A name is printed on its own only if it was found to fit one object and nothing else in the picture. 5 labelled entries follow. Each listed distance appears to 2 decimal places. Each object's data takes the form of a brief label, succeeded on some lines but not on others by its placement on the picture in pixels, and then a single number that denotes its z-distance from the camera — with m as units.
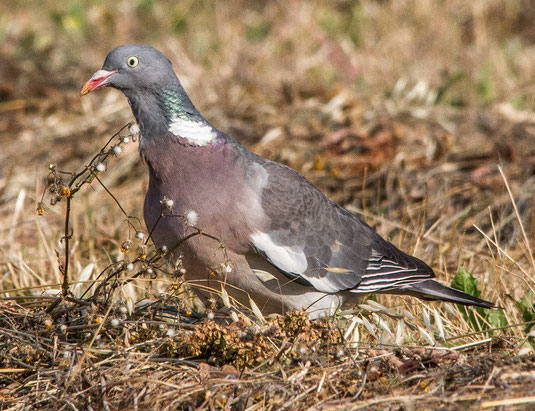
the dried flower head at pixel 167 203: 5.51
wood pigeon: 6.57
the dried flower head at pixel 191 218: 5.64
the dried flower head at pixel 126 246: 5.37
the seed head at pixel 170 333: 5.57
